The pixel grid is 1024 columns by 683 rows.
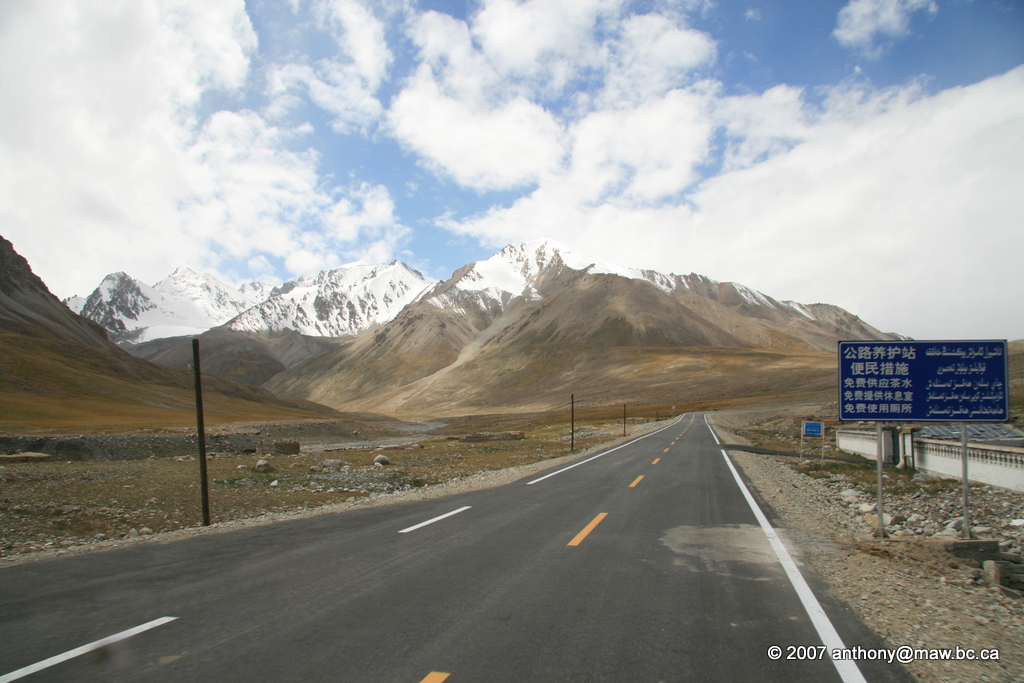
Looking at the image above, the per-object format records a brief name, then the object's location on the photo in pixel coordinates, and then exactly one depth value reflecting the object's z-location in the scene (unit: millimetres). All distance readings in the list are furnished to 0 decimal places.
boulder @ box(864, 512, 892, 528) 11021
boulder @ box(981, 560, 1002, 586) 7391
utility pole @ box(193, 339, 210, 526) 12200
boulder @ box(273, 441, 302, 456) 37312
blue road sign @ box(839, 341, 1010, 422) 8938
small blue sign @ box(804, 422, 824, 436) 29516
